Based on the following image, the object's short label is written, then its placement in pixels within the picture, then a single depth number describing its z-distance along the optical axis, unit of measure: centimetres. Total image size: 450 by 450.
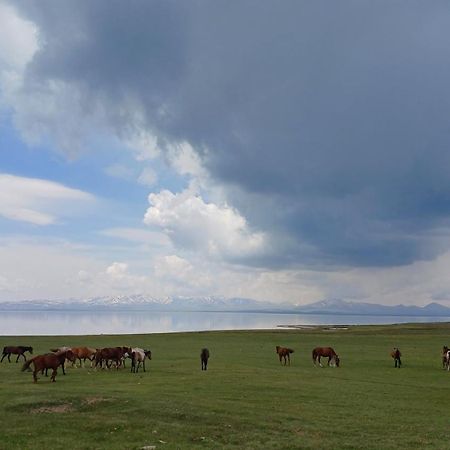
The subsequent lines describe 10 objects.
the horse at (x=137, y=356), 3028
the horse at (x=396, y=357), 3509
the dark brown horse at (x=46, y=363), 2440
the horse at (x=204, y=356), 3073
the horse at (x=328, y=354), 3494
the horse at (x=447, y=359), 3400
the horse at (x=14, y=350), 3728
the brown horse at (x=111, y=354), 3166
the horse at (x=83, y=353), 3247
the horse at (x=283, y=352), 3578
